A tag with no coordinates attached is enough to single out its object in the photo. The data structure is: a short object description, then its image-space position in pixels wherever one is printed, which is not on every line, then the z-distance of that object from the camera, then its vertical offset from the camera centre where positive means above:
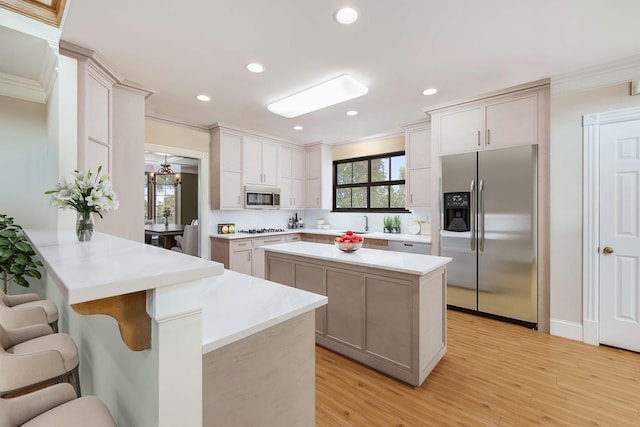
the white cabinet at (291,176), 5.47 +0.72
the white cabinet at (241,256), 4.39 -0.70
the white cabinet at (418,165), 4.18 +0.71
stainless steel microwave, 4.84 +0.26
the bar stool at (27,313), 1.60 -0.61
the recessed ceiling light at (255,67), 2.55 +1.33
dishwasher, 3.88 -0.49
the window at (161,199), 7.77 +0.35
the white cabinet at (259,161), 4.83 +0.90
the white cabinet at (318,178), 5.68 +0.70
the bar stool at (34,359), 1.17 -0.67
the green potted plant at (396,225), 4.92 -0.22
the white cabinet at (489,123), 3.06 +1.04
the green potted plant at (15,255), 2.11 -0.33
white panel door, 2.58 -0.20
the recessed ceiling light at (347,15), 1.85 +1.31
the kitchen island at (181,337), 0.72 -0.40
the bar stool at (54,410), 0.88 -0.65
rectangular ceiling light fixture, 2.84 +1.26
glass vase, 1.46 -0.08
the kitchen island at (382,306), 2.09 -0.75
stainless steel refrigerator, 3.06 -0.21
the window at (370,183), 5.11 +0.56
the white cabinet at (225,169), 4.51 +0.70
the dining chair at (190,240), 5.40 -0.54
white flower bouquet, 1.52 +0.09
